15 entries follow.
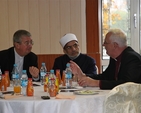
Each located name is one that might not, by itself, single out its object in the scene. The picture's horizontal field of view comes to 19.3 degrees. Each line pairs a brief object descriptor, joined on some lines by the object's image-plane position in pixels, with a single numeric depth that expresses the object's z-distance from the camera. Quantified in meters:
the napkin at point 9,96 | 3.34
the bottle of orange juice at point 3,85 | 3.87
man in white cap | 5.35
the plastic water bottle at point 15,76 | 3.86
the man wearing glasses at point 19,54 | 5.24
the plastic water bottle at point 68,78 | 4.03
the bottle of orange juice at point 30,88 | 3.44
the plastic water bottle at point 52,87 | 3.38
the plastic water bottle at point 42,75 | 4.30
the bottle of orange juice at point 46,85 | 3.68
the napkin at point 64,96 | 3.28
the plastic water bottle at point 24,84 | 3.59
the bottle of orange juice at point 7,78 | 4.06
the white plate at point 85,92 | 3.47
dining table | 3.19
